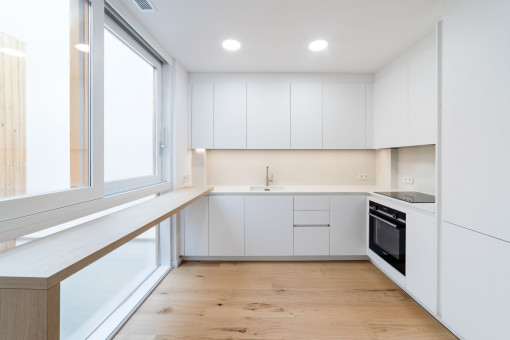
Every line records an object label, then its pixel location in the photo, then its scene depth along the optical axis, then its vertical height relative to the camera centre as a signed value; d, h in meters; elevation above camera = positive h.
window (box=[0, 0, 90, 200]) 1.14 +0.38
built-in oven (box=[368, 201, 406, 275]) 2.30 -0.68
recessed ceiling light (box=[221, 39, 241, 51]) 2.39 +1.23
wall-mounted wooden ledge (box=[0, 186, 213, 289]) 0.79 -0.34
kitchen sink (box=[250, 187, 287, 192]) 3.36 -0.28
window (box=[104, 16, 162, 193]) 1.94 +0.51
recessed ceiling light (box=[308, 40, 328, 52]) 2.38 +1.22
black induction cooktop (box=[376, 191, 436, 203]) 2.27 -0.28
